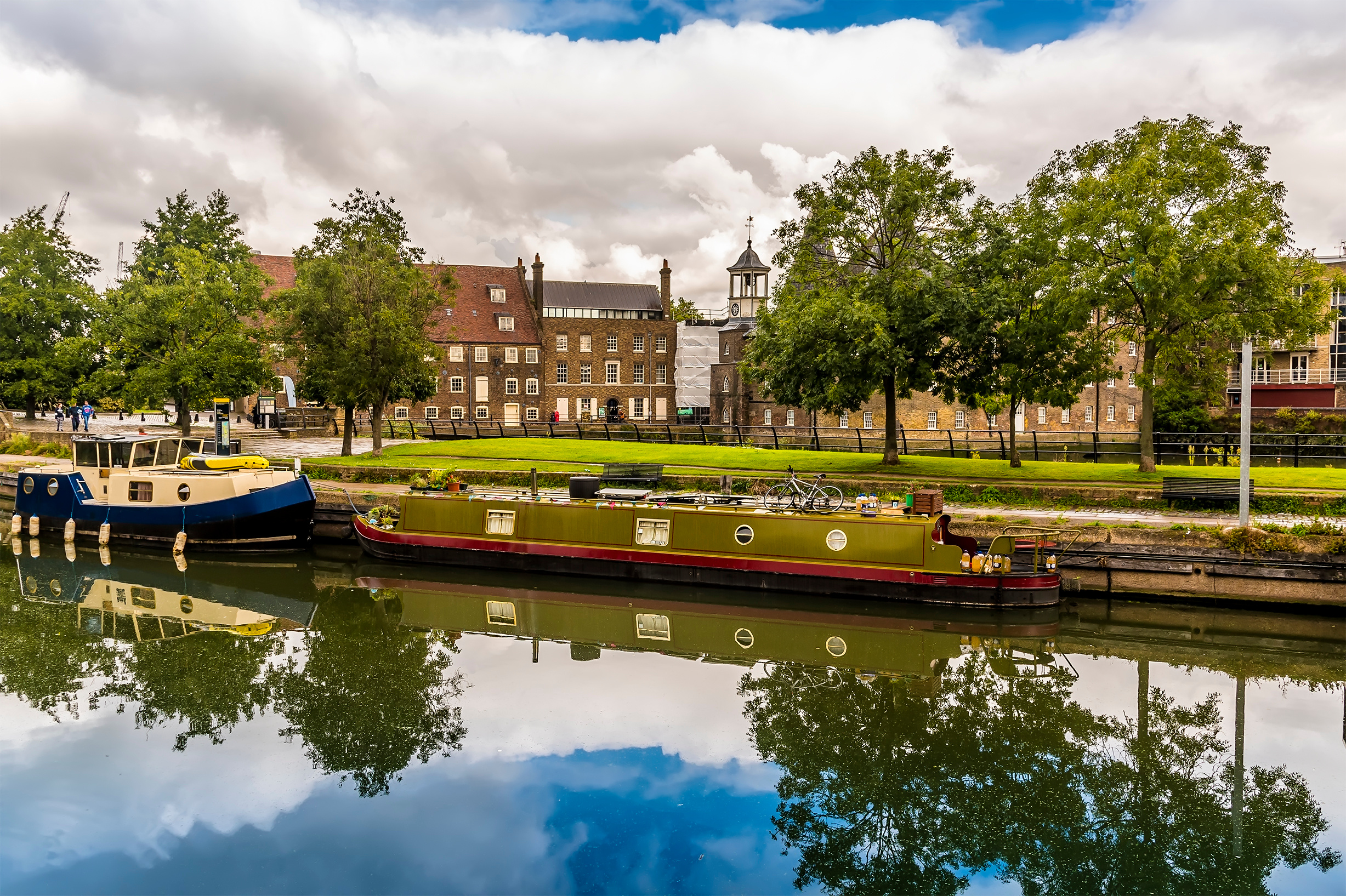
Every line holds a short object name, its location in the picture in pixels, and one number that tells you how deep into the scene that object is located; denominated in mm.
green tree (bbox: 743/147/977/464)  23188
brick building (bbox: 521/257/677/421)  62094
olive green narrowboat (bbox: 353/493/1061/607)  17734
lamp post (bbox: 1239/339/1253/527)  17516
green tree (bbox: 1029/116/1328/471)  20031
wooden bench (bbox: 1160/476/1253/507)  19703
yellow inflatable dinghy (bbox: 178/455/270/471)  25234
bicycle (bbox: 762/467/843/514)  19766
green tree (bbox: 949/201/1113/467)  23344
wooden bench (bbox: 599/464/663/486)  24344
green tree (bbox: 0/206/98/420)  41281
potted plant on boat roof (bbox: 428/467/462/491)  23297
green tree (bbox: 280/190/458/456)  30641
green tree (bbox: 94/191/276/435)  35062
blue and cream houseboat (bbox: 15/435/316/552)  24047
